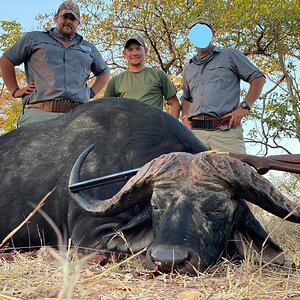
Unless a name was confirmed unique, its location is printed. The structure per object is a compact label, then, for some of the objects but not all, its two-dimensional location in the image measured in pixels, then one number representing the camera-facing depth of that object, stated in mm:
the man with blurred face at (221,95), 6230
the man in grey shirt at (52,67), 6258
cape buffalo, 3342
